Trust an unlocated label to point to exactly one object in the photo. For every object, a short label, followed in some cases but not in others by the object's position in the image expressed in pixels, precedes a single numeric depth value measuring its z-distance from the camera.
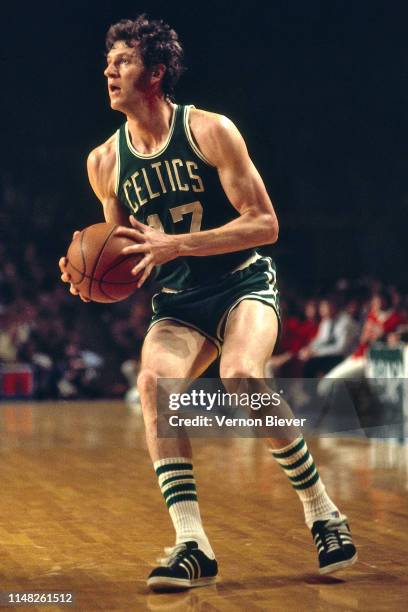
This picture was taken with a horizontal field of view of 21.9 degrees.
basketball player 3.55
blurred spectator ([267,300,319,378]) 10.95
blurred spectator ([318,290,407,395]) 9.21
